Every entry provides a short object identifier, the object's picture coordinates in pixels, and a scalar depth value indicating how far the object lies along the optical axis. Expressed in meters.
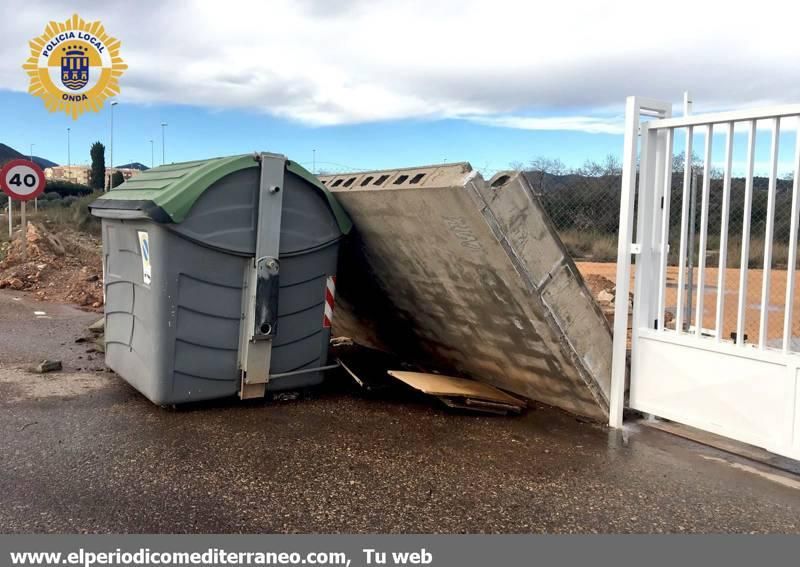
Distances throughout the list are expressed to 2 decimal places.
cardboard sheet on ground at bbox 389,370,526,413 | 5.14
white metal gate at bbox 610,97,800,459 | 3.97
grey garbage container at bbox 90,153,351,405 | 4.76
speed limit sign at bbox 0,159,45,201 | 11.17
